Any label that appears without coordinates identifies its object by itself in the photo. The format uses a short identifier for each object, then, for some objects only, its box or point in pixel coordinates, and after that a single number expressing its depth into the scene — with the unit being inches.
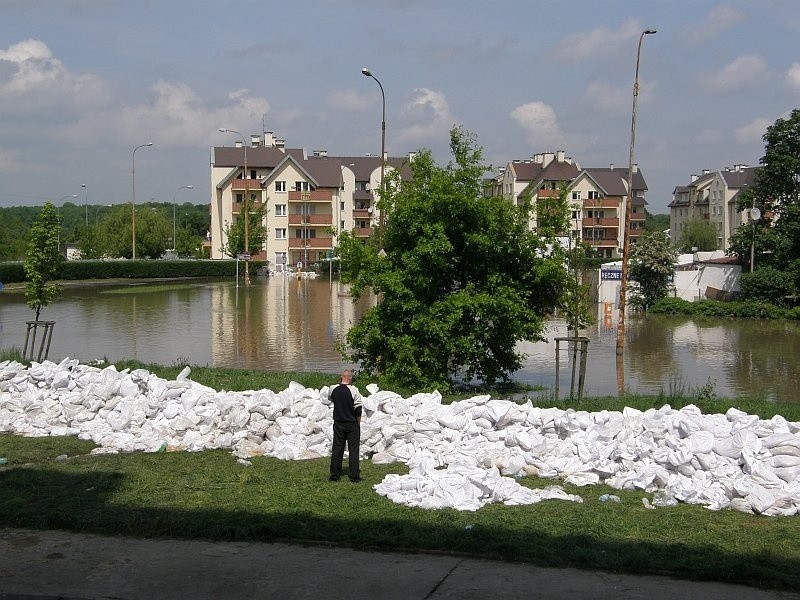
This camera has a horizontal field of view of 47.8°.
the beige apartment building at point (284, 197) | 3993.6
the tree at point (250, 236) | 3157.0
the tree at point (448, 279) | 703.7
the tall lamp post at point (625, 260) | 977.0
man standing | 436.1
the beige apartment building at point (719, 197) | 4128.9
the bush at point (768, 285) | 1728.6
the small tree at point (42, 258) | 942.4
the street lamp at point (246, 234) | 2820.9
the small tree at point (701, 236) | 3897.6
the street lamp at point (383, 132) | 1293.1
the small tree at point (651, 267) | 1835.6
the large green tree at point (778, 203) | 1776.6
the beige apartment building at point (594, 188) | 3890.3
